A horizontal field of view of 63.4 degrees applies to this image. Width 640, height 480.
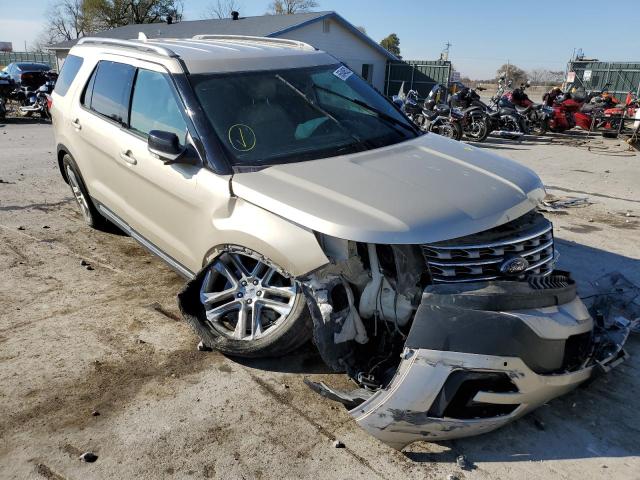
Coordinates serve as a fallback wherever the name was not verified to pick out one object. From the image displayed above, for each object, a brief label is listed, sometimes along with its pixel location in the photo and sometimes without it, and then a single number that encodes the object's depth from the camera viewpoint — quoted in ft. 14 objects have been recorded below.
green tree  253.44
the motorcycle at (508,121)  49.34
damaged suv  8.05
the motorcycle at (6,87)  60.70
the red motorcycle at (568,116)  54.03
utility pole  112.59
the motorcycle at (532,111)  53.83
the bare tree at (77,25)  177.99
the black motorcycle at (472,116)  46.47
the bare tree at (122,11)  172.35
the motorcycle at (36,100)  58.85
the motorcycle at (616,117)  53.26
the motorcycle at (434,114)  44.96
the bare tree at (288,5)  210.18
